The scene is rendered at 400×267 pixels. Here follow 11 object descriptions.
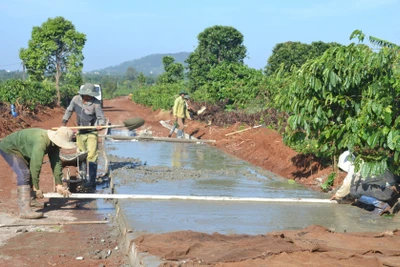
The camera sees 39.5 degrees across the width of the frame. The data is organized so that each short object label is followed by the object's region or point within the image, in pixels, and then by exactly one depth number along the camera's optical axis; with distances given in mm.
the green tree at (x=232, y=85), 24938
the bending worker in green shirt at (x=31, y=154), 7555
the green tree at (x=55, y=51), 43812
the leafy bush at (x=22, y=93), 30930
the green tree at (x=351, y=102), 7383
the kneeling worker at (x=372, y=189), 8125
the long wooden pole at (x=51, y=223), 7408
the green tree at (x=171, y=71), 58531
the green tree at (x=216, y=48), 41250
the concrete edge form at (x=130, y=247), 5332
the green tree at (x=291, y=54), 43875
